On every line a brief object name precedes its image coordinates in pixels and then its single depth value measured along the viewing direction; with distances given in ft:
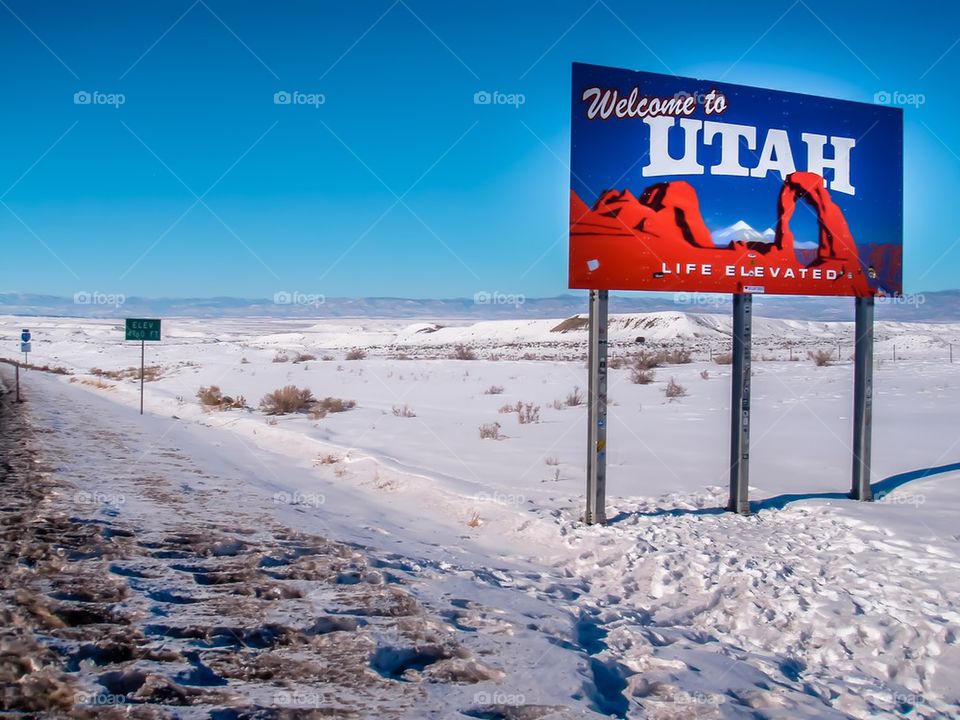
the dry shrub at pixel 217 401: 75.28
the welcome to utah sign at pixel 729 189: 25.41
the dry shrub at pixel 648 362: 96.94
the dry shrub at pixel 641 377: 82.07
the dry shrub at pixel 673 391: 68.04
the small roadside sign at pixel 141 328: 79.97
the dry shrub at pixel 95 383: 115.31
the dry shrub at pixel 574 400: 64.66
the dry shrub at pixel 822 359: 104.68
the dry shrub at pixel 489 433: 47.26
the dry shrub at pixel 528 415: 54.39
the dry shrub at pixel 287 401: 69.00
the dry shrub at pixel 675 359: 120.47
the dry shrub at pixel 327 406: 62.75
